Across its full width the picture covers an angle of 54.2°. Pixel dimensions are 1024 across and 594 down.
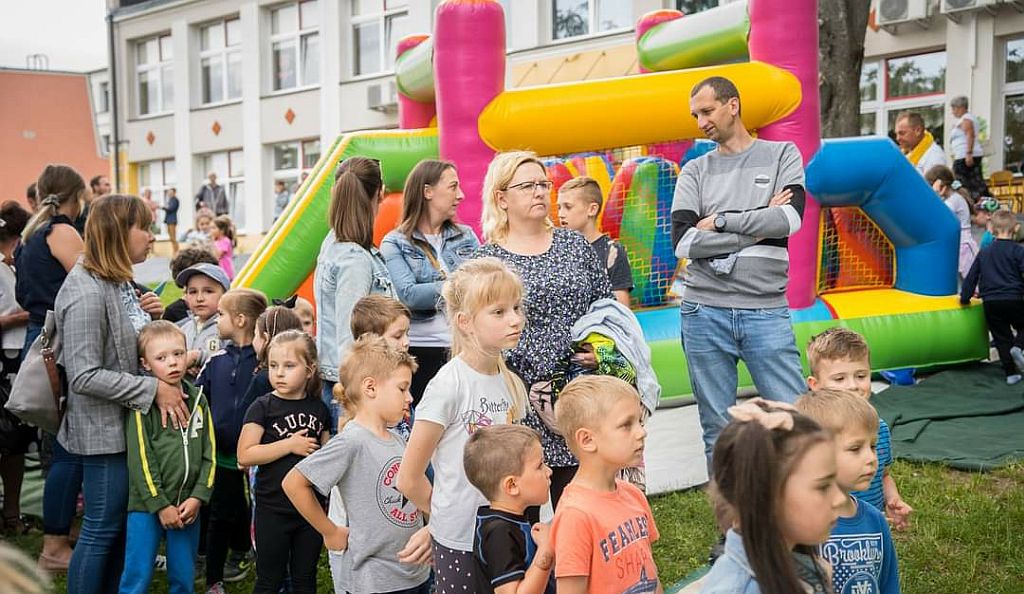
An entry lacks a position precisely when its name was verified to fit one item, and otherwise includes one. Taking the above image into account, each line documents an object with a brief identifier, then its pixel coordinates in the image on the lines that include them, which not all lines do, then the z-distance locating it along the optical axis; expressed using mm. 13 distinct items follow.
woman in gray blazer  3588
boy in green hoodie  3652
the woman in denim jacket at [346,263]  4094
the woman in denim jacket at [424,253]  4324
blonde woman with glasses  3383
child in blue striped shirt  3195
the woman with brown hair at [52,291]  4328
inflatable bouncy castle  6570
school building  16188
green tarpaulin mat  5531
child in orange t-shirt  2428
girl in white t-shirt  2896
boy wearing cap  4766
